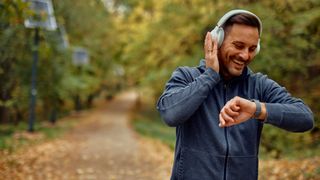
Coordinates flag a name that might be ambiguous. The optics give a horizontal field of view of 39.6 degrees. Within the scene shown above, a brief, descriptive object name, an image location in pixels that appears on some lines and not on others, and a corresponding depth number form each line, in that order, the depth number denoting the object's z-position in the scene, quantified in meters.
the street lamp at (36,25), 11.90
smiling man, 1.96
